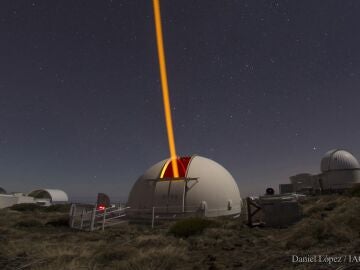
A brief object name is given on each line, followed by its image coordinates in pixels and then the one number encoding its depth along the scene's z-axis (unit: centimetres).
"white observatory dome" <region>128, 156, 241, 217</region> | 2145
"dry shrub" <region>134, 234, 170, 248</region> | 1067
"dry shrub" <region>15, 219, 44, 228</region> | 1908
